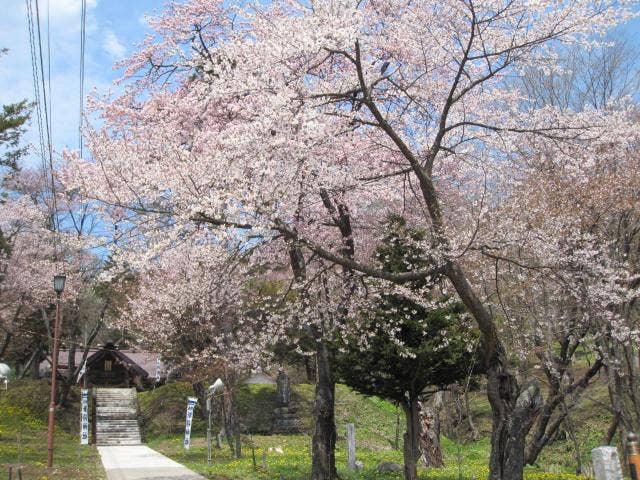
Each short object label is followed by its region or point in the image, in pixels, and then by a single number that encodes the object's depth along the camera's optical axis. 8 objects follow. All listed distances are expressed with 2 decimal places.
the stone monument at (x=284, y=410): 25.33
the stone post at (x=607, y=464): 5.37
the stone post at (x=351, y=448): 14.48
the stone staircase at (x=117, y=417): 24.38
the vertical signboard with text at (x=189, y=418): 17.91
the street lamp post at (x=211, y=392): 15.50
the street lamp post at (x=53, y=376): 14.03
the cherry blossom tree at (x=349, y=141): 7.18
